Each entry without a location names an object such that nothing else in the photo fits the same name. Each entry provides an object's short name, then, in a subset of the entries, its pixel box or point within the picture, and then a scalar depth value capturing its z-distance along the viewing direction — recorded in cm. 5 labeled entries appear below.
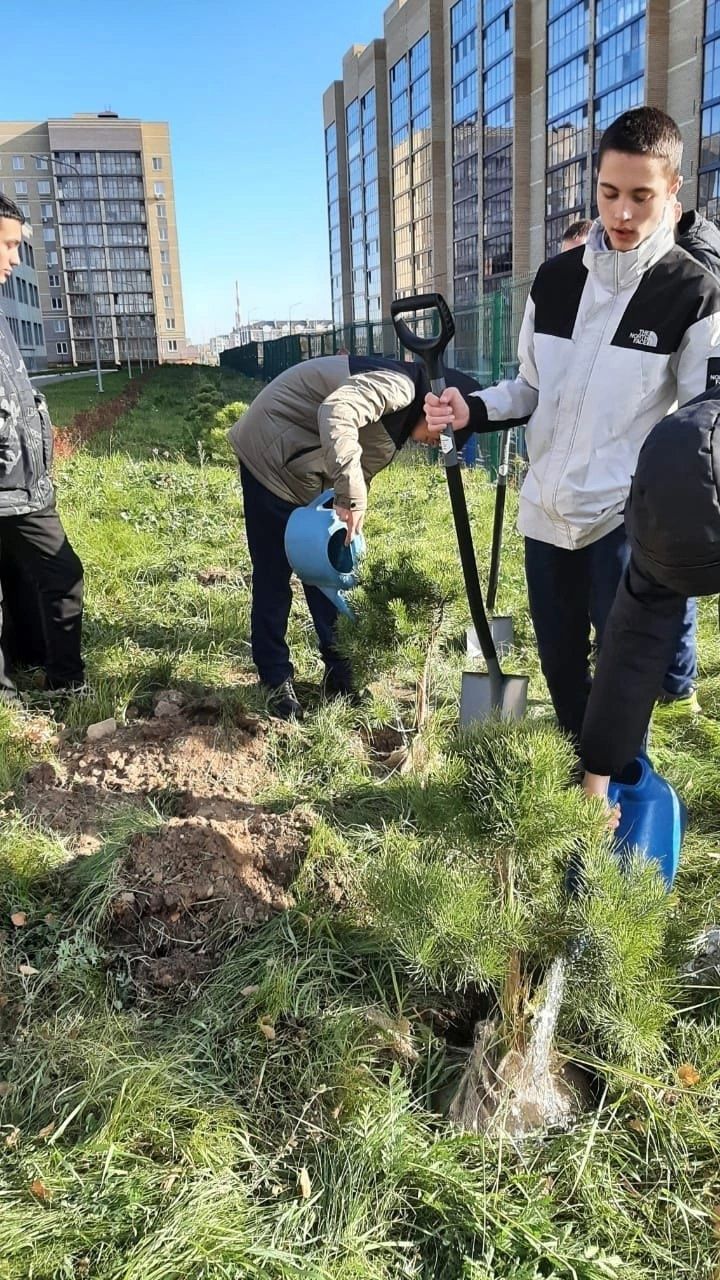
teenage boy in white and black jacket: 189
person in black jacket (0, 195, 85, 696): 306
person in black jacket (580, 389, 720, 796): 125
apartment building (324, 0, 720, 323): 2478
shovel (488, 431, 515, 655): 354
